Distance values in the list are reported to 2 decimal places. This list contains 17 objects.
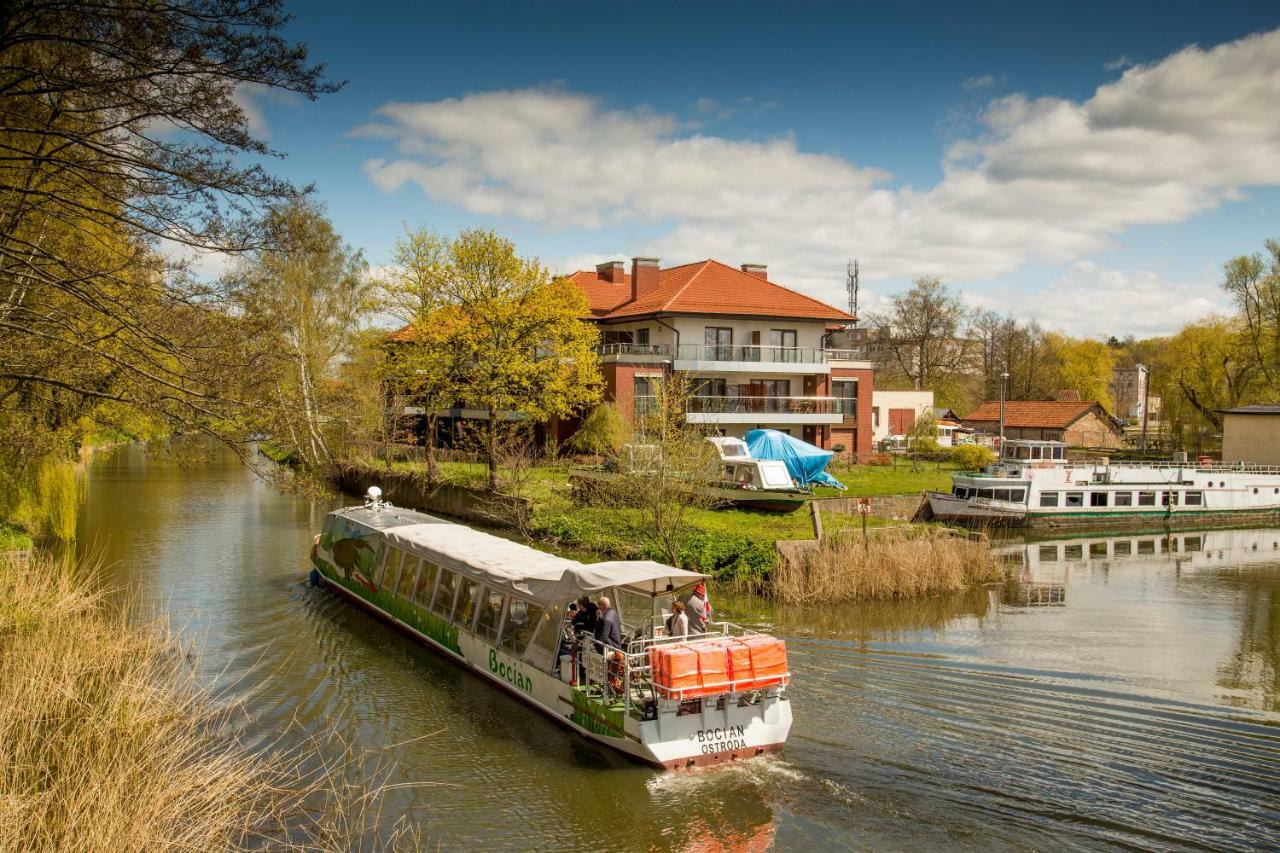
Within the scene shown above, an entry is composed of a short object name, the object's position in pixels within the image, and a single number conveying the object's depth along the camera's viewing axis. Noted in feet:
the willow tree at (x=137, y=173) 41.60
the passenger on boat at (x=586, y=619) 51.95
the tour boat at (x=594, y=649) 44.50
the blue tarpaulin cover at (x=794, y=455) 133.59
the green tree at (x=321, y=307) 140.87
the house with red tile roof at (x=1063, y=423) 234.58
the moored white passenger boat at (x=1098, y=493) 138.21
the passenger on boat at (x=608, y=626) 50.19
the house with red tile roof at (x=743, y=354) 158.51
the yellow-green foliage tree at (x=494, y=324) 130.31
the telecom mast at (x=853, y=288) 290.97
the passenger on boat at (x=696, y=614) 53.26
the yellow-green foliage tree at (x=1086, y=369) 291.58
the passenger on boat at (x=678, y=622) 51.80
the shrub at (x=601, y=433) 133.80
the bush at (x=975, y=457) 167.12
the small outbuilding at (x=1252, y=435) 177.47
